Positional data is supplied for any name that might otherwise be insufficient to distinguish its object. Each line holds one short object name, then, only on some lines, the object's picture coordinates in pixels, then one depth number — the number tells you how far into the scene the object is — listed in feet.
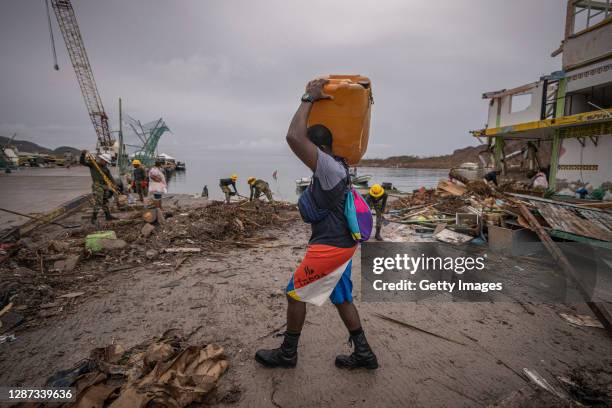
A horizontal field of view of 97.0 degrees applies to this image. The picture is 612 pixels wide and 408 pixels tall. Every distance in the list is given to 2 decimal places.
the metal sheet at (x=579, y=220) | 16.48
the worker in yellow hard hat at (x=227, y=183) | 41.27
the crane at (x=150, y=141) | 99.14
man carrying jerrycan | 5.83
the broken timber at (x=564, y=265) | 10.34
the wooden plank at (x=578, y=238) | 15.55
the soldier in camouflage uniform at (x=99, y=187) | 25.54
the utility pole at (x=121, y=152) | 68.60
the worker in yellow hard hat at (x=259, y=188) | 38.75
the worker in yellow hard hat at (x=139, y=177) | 42.42
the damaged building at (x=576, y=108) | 32.09
